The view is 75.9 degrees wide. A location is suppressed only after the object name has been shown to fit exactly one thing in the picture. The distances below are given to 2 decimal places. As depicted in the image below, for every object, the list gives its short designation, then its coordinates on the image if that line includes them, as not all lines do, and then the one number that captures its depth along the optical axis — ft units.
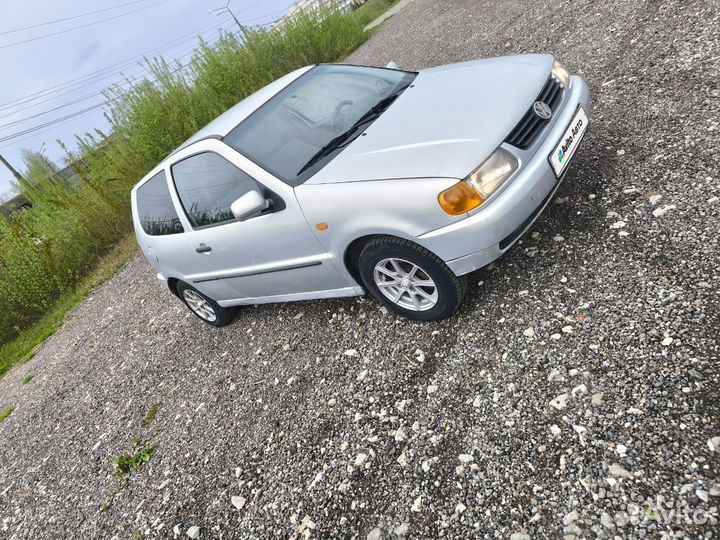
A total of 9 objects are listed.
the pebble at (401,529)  7.68
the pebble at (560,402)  7.88
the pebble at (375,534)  7.87
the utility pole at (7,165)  97.04
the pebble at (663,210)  10.17
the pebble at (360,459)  9.14
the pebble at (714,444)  6.28
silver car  9.01
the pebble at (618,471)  6.57
